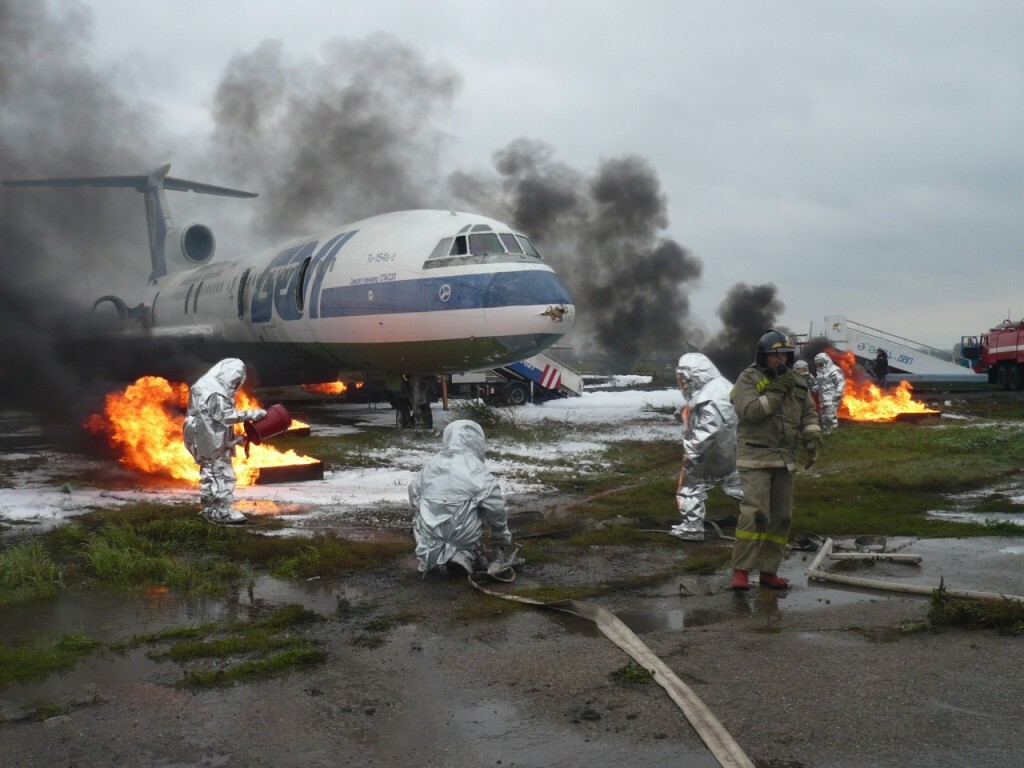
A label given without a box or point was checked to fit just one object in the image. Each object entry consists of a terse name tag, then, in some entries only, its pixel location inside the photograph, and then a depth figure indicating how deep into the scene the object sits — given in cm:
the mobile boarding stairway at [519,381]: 2808
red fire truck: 3669
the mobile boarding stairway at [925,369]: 4003
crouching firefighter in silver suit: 729
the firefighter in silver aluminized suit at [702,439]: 880
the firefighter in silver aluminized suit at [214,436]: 945
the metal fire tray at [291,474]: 1196
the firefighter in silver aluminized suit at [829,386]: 1964
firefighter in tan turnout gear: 688
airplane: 1566
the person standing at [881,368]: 3072
